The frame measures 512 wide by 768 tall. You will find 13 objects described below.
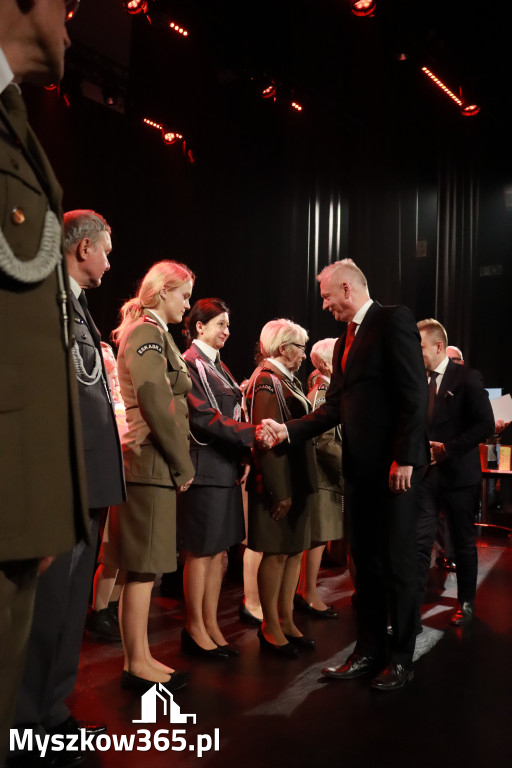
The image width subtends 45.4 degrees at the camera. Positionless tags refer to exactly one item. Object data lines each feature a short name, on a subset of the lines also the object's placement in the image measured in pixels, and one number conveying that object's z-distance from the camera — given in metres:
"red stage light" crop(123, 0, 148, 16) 5.01
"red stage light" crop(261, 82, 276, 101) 6.55
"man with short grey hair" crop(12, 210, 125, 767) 1.69
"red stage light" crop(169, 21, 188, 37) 5.44
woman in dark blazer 2.68
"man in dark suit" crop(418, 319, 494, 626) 3.39
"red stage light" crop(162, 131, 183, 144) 7.01
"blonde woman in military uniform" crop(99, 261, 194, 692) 2.23
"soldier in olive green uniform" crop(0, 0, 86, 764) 0.83
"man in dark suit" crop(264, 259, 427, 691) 2.38
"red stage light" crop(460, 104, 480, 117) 7.05
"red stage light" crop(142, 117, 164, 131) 6.82
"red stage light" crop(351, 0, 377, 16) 5.09
